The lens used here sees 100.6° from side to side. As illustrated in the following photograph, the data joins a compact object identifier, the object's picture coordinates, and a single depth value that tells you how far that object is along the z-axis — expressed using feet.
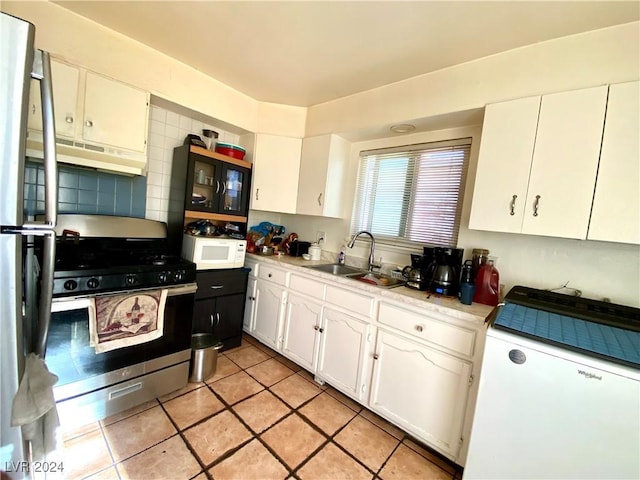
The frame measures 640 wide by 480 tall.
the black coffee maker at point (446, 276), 5.49
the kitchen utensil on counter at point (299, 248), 9.12
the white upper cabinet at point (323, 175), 8.13
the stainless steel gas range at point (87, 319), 4.42
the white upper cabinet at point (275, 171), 8.71
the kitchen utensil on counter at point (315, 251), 8.49
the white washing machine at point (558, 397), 3.11
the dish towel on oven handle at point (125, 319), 4.61
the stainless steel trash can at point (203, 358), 6.25
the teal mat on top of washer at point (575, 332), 3.22
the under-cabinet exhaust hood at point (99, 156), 5.28
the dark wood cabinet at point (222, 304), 7.04
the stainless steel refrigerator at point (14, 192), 2.27
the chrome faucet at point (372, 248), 7.69
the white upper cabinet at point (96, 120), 5.15
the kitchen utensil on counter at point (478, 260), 5.60
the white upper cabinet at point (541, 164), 4.33
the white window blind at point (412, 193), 6.74
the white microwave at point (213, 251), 6.86
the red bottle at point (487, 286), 5.18
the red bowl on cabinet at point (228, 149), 8.11
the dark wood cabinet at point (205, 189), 7.16
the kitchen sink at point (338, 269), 7.69
